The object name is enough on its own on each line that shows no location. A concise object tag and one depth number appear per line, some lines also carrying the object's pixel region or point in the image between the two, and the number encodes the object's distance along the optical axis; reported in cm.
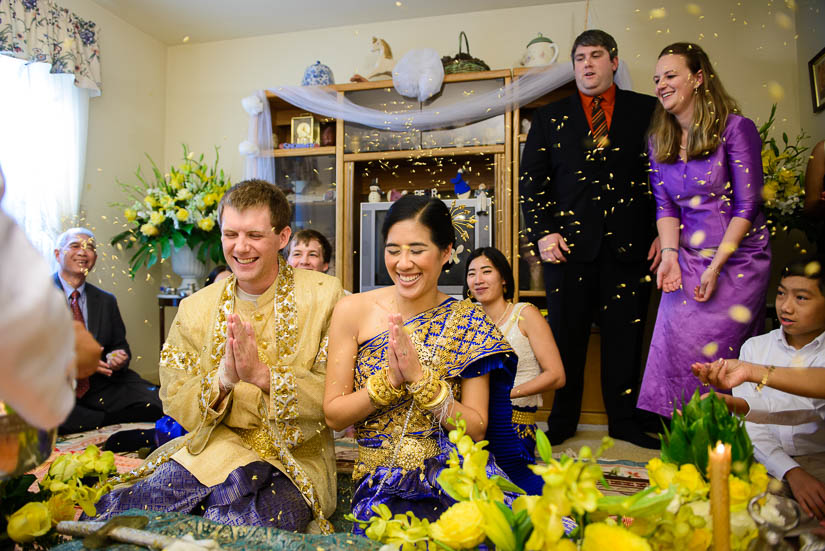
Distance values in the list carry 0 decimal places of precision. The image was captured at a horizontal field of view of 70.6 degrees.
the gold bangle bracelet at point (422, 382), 140
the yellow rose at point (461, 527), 56
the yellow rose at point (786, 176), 342
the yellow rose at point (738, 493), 65
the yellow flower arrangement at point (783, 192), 339
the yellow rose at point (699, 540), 60
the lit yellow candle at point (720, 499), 52
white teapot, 428
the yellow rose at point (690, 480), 63
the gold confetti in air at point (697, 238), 258
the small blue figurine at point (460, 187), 457
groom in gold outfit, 163
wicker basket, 444
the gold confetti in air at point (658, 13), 440
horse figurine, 467
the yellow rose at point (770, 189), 346
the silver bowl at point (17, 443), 56
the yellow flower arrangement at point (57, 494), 82
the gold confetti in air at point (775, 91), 413
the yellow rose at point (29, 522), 81
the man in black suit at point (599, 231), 329
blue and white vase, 480
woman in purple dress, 246
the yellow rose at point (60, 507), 90
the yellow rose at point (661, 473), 64
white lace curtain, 398
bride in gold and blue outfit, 150
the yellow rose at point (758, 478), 67
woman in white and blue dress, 257
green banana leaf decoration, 70
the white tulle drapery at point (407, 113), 421
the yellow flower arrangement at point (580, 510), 51
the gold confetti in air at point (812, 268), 196
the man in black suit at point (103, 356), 358
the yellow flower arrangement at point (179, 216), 457
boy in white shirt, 178
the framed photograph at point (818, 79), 366
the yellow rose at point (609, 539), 50
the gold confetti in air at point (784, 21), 415
